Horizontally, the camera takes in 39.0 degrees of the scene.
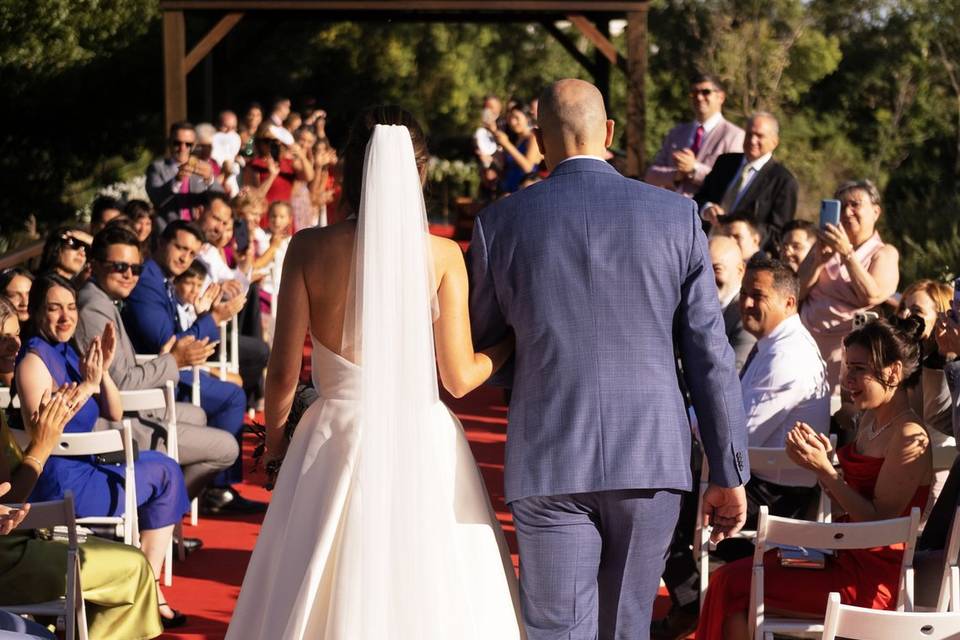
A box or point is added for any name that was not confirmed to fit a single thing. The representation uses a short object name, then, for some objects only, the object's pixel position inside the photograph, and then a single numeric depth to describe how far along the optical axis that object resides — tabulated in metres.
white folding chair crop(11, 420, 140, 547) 5.38
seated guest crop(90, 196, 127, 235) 8.87
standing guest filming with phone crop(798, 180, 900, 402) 7.25
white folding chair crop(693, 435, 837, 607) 5.22
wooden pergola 14.13
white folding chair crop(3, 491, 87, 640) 4.19
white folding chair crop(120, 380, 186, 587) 6.14
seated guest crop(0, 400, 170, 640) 4.65
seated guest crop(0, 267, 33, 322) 6.40
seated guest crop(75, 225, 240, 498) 6.55
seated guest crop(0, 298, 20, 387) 5.35
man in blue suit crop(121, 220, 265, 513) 7.54
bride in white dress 3.56
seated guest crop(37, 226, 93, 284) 7.29
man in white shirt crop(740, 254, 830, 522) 5.54
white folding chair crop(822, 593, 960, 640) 3.31
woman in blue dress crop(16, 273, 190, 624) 5.44
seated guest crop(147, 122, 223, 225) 11.28
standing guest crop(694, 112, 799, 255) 8.41
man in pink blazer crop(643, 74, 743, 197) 9.32
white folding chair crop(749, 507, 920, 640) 4.11
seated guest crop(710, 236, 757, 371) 6.40
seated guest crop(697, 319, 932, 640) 4.47
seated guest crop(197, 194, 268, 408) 9.32
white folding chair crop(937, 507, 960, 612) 4.28
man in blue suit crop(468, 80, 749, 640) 3.53
